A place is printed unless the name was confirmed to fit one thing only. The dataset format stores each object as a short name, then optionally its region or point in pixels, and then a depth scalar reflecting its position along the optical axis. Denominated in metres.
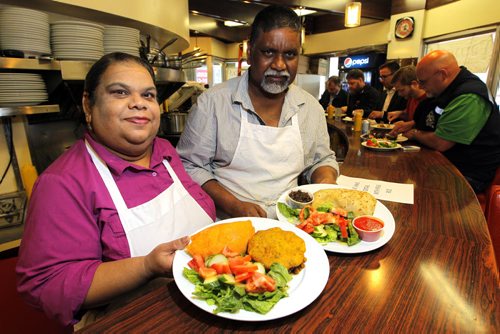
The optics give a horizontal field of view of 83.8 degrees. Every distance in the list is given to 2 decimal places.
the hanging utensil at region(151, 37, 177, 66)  3.00
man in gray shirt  1.63
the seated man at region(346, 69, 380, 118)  6.03
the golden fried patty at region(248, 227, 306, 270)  0.90
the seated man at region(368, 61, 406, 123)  5.37
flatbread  1.29
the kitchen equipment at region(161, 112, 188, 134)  3.67
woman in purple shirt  0.93
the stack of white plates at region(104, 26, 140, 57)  2.31
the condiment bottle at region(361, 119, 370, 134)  3.97
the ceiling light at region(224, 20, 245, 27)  6.88
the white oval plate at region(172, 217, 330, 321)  0.73
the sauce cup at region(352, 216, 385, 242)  1.10
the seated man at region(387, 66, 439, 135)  3.39
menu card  1.65
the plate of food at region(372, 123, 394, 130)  4.18
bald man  2.69
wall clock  6.10
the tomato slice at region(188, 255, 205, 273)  0.86
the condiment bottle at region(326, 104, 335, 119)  5.92
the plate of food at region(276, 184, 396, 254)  1.10
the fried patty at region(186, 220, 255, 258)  0.93
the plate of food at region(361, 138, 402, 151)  2.88
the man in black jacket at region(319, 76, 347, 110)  7.15
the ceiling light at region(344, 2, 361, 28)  5.05
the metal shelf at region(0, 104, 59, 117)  1.71
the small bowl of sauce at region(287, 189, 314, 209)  1.33
